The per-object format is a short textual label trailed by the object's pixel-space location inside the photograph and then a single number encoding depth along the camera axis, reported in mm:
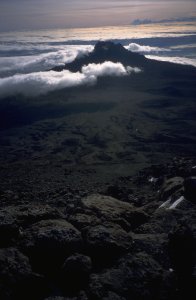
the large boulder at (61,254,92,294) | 13734
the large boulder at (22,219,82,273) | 14516
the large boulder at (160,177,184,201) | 28716
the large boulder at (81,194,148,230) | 17758
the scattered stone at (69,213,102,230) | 16573
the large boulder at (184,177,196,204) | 19734
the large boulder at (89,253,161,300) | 13375
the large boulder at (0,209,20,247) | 14914
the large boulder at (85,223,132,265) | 14805
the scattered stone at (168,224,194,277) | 14453
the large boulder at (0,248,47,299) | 12898
